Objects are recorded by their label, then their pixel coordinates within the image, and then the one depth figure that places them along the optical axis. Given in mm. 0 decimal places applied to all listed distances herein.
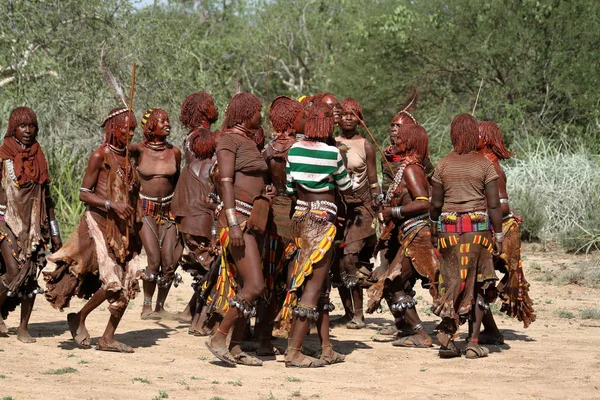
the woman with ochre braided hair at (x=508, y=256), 16766
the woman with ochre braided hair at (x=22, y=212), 17016
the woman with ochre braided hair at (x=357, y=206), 18375
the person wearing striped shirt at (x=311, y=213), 14883
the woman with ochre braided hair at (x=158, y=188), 18875
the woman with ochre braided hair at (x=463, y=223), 15523
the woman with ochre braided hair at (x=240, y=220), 14703
